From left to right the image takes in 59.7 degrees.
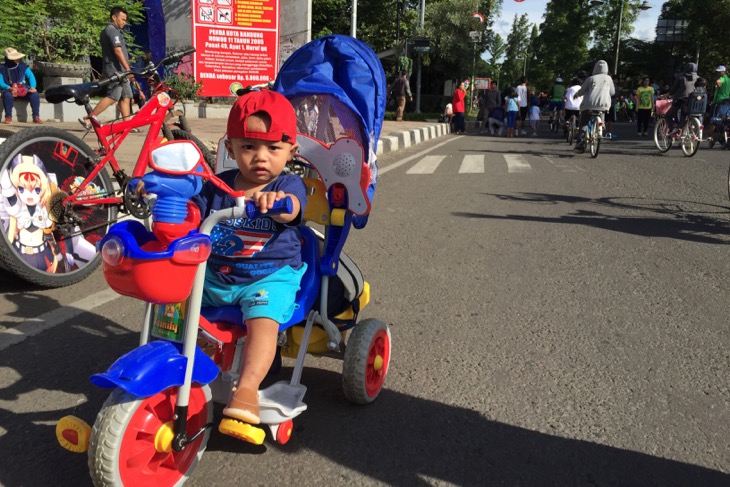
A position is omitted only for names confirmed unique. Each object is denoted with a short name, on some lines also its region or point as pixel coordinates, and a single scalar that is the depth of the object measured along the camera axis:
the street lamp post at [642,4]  48.36
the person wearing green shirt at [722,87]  13.99
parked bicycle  3.56
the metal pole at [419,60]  30.30
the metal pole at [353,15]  17.92
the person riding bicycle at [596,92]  12.25
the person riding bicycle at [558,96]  20.21
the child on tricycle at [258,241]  2.09
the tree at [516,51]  100.81
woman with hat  10.73
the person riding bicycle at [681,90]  12.72
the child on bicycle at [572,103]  16.19
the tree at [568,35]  53.38
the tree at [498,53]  71.64
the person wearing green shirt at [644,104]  17.31
